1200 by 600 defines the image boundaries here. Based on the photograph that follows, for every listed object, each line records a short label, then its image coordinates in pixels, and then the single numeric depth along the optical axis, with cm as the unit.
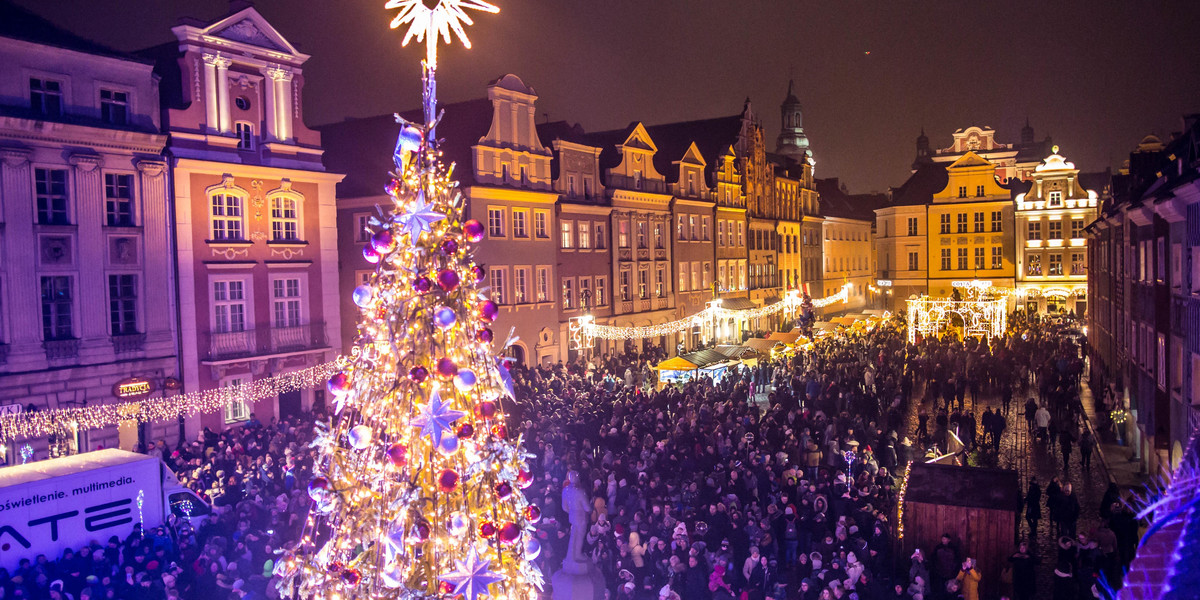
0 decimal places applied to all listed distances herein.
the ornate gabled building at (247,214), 2556
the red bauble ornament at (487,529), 749
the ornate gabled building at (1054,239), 5759
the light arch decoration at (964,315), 4147
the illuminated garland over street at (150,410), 2150
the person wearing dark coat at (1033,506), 1662
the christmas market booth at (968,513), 1438
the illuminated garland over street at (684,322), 4034
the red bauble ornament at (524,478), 785
